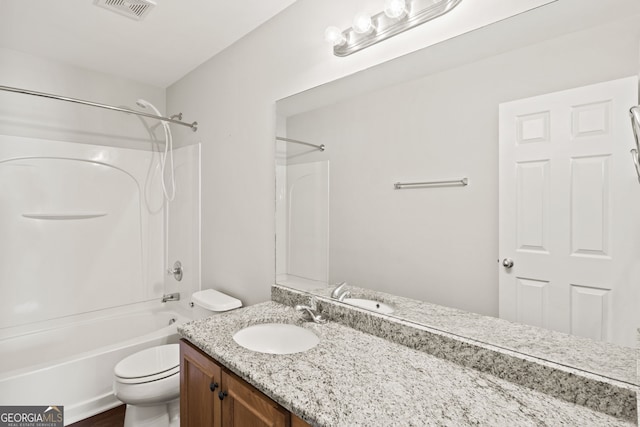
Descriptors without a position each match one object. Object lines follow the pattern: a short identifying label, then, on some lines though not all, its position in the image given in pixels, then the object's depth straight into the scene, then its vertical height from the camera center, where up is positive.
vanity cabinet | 0.98 -0.66
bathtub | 1.87 -0.96
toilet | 1.75 -0.95
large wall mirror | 0.85 +0.13
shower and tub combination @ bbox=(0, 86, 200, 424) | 2.06 -0.40
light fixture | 1.19 +0.76
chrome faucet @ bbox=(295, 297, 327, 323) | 1.47 -0.47
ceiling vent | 1.71 +1.12
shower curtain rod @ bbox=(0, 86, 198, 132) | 1.84 +0.70
